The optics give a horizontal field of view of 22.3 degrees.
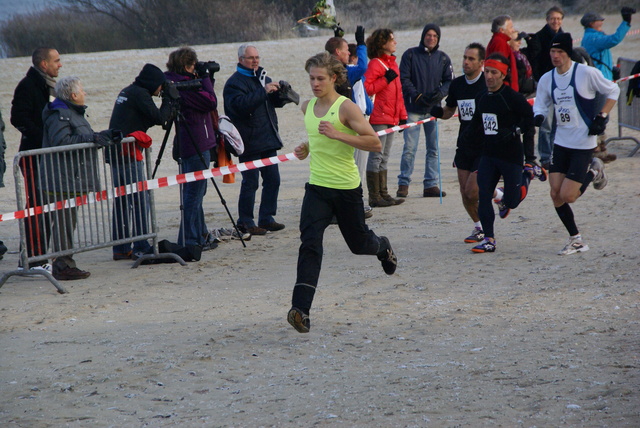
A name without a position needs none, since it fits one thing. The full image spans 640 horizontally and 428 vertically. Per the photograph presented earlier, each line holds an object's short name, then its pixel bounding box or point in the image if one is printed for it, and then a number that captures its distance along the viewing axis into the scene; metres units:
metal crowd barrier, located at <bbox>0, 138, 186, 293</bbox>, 15.11
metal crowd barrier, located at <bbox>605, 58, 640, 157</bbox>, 27.71
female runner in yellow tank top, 11.54
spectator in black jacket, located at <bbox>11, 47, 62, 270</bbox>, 16.96
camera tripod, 16.38
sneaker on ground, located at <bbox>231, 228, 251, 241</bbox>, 18.50
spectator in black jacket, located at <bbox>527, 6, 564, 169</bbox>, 23.94
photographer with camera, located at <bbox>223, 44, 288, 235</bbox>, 18.15
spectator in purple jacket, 17.14
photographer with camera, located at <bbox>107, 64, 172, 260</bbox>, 16.36
